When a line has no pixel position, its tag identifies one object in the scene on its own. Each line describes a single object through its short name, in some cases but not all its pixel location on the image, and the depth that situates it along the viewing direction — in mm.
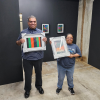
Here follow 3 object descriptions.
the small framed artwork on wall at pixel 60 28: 3993
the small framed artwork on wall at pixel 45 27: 3790
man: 1780
